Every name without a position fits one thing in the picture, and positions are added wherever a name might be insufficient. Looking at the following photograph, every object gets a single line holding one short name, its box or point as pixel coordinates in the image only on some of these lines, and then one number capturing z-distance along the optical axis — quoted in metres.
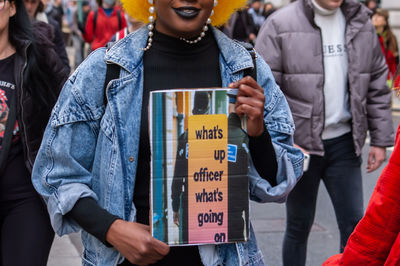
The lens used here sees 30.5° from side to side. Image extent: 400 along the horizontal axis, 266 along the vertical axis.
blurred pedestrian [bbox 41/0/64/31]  12.55
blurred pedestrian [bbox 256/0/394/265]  4.13
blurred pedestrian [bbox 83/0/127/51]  11.79
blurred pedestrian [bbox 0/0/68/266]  3.16
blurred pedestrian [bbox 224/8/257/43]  17.98
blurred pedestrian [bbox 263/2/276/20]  20.06
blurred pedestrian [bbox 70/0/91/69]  17.92
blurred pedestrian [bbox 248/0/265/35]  19.82
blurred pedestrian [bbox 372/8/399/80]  11.96
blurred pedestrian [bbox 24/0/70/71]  5.53
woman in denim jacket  2.22
